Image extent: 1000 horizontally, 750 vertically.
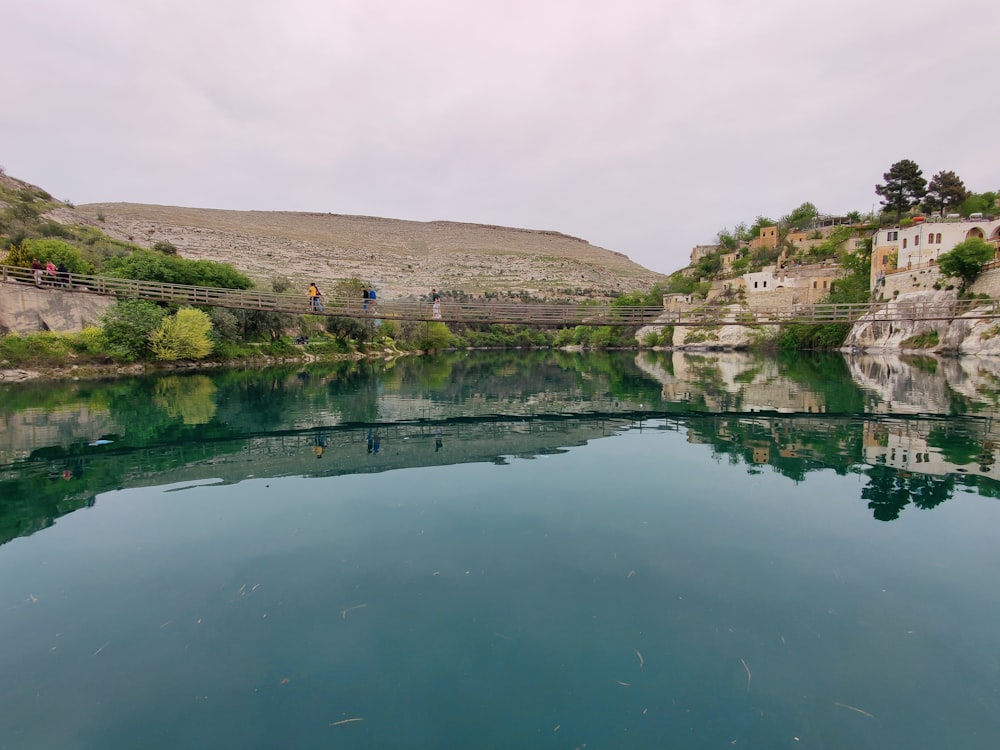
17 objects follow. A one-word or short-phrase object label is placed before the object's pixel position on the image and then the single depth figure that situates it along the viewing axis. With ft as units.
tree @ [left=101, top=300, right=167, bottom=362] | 89.92
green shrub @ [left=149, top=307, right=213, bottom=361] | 95.50
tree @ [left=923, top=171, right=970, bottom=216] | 189.26
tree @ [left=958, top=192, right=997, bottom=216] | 177.47
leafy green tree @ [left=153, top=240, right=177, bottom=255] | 167.12
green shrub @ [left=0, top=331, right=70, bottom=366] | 77.92
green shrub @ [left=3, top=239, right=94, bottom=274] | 93.81
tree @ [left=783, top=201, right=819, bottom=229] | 273.33
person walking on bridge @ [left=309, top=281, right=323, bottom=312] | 65.71
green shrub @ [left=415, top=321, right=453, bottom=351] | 199.93
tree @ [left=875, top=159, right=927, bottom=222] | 190.19
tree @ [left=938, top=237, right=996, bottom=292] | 119.34
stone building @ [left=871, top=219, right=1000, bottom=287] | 149.18
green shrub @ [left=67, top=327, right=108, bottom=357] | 85.87
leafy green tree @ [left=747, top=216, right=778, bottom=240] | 289.74
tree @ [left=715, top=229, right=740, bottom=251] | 295.89
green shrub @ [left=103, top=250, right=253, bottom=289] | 108.47
